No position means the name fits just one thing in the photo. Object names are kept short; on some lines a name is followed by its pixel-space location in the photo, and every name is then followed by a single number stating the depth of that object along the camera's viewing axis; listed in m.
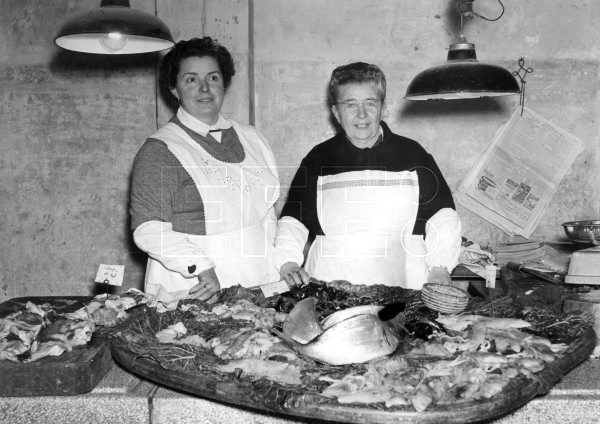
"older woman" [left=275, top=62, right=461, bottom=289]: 3.29
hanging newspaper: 4.63
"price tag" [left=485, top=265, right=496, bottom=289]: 3.63
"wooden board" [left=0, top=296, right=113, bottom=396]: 2.09
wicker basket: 2.47
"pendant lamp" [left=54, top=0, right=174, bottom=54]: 2.71
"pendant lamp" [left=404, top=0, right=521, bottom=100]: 2.74
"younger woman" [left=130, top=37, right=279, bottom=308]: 3.04
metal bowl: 3.76
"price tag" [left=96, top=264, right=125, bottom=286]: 2.66
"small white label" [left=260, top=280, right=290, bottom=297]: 2.86
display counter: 2.10
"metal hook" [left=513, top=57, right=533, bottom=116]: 4.55
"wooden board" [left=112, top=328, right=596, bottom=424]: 1.67
